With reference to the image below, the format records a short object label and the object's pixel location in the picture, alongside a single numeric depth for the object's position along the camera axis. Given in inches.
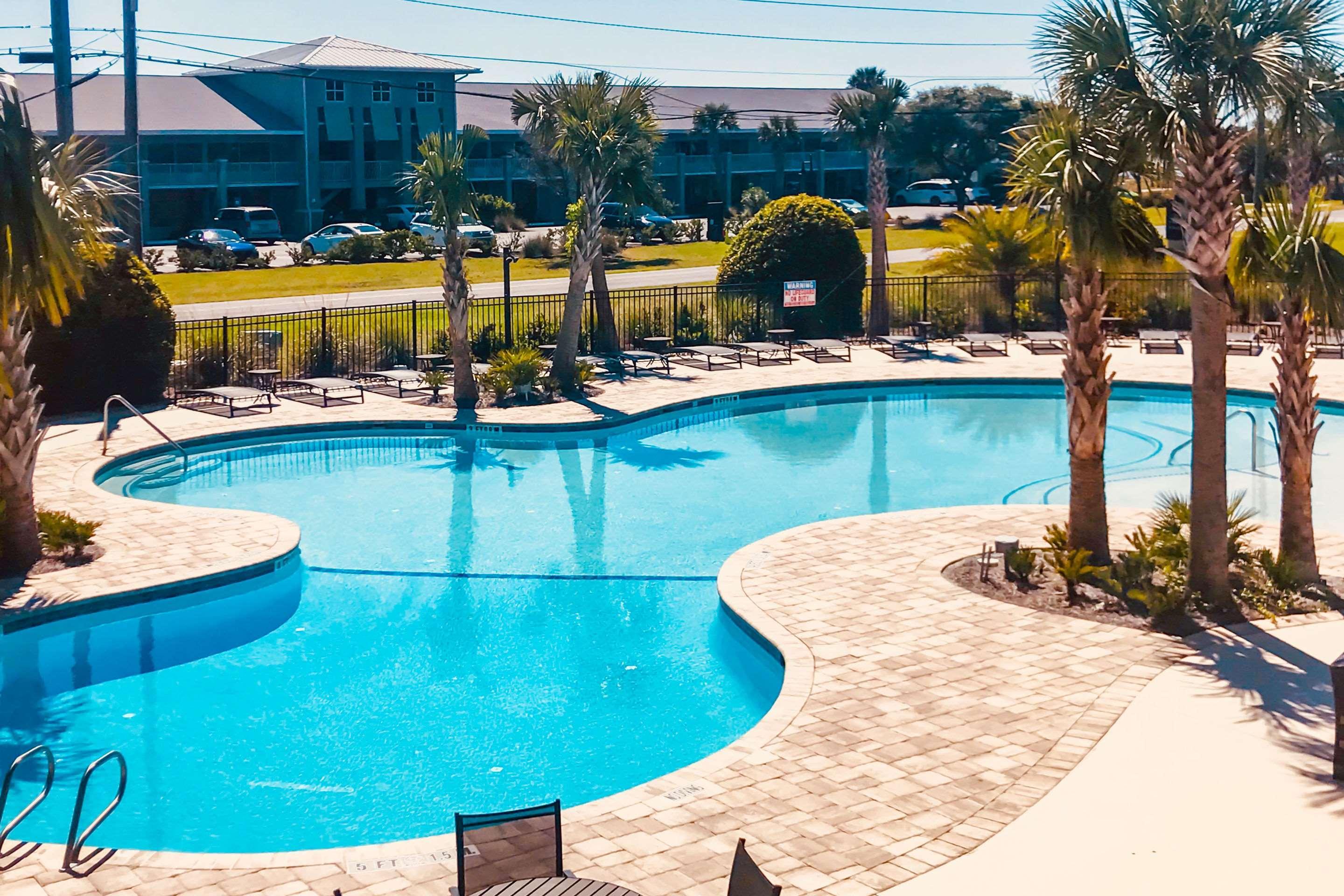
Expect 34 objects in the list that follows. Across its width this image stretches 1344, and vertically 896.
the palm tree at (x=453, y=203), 921.5
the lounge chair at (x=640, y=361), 1112.8
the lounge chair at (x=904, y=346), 1179.9
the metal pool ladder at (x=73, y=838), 313.7
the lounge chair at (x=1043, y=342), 1179.9
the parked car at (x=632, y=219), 2213.3
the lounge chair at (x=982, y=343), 1176.8
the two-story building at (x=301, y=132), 2202.3
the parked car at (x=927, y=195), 2795.3
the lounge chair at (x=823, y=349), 1155.3
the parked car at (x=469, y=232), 1963.6
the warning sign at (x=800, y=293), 1202.0
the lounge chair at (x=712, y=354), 1127.0
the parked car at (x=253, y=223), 2111.2
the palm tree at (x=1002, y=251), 1273.4
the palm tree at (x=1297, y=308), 472.4
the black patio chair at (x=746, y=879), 234.5
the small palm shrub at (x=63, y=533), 592.7
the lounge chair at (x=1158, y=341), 1168.8
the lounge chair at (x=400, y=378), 996.6
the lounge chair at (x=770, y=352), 1154.7
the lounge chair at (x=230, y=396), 924.0
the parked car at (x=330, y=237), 1909.4
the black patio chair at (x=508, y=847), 271.9
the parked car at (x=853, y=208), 2448.3
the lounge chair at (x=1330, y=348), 1107.7
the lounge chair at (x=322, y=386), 978.1
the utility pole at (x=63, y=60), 919.0
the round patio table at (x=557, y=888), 265.4
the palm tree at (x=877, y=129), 1238.3
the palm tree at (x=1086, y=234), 482.3
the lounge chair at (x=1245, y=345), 1115.9
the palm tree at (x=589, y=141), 986.1
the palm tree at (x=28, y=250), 363.3
